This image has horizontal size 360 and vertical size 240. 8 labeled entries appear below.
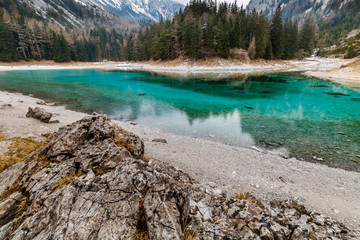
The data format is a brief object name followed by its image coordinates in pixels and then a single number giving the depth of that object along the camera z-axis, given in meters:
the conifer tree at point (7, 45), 80.41
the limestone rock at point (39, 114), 13.61
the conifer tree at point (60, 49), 98.19
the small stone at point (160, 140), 11.81
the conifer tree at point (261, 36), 76.31
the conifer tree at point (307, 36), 97.81
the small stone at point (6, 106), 16.51
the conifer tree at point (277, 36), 83.66
